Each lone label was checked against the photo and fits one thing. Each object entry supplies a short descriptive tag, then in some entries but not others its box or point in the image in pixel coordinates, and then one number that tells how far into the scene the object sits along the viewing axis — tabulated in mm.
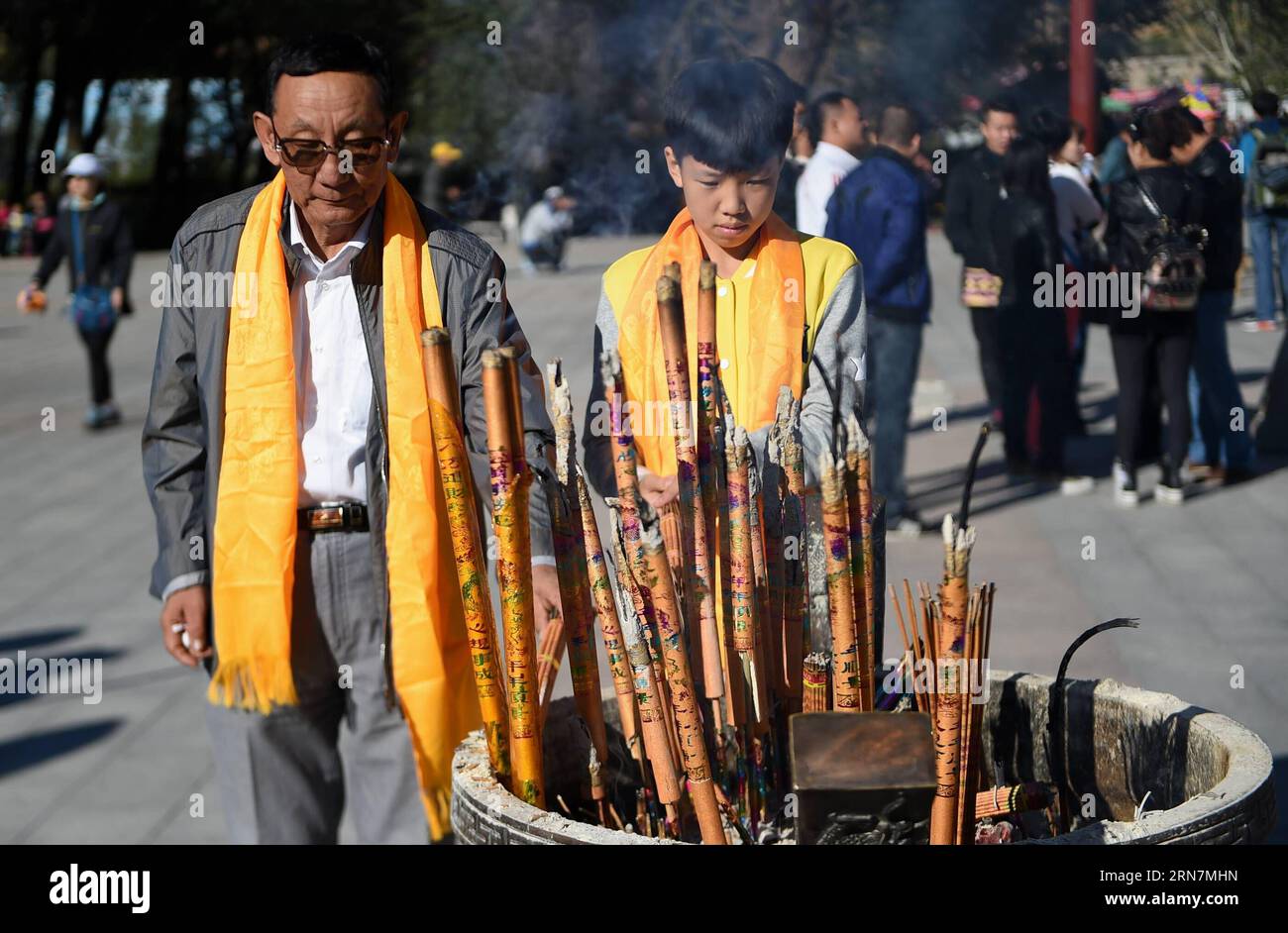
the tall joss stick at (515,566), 1582
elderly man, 2205
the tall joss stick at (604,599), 1784
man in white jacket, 5453
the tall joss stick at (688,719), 1709
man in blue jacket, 5043
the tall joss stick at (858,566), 1684
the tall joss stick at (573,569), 1724
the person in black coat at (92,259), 8625
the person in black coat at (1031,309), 6535
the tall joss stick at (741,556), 1772
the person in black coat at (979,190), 6762
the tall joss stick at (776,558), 1861
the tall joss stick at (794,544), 1788
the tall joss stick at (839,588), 1621
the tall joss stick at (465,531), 1645
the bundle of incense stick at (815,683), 1771
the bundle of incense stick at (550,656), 1936
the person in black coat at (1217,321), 6328
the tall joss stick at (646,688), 1739
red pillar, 7875
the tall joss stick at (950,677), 1532
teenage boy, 1985
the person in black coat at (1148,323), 6277
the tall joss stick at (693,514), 1720
